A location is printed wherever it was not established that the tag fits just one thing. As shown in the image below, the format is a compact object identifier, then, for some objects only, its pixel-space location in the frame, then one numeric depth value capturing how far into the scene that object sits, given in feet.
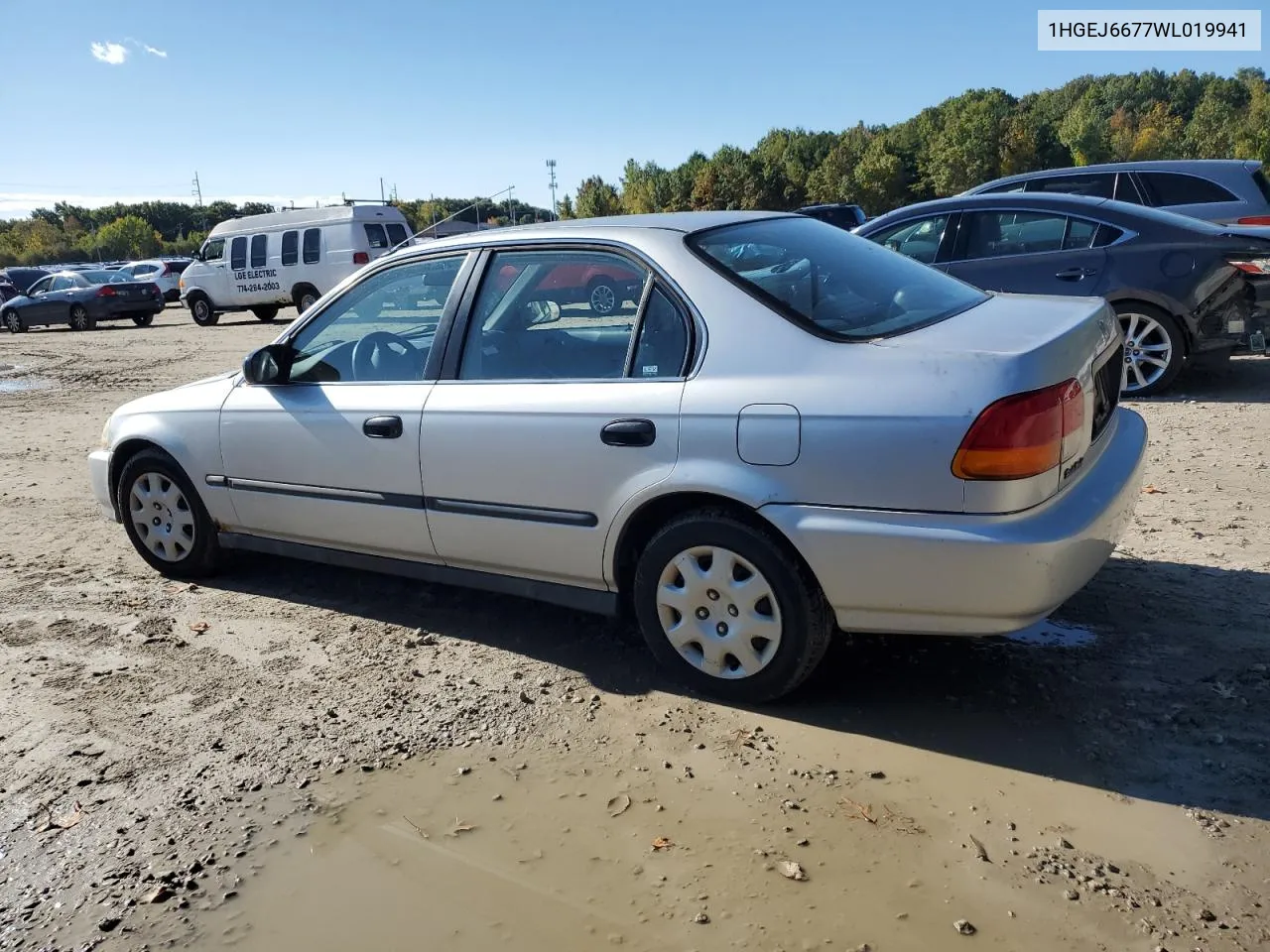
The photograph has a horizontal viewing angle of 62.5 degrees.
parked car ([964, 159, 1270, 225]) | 33.68
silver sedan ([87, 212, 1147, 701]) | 10.05
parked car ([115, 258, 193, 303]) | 105.19
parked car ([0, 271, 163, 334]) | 80.84
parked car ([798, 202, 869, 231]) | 72.08
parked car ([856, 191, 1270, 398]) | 25.26
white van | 69.00
